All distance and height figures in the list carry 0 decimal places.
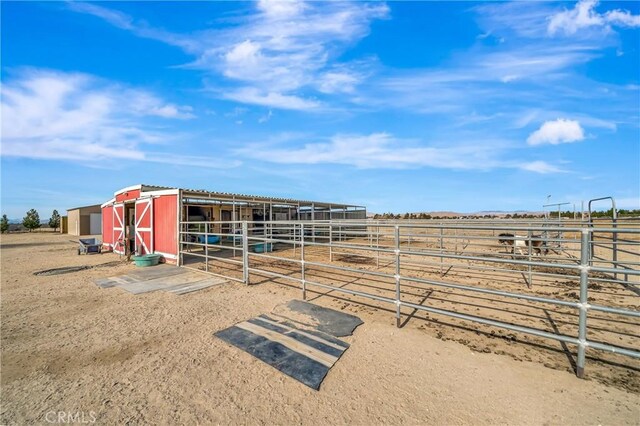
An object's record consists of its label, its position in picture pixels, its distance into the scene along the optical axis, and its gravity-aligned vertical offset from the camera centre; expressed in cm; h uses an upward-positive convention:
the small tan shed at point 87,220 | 2586 -41
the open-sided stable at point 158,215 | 891 +0
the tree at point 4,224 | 3201 -84
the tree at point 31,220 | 3406 -41
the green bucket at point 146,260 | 856 -150
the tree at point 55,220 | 3512 -47
